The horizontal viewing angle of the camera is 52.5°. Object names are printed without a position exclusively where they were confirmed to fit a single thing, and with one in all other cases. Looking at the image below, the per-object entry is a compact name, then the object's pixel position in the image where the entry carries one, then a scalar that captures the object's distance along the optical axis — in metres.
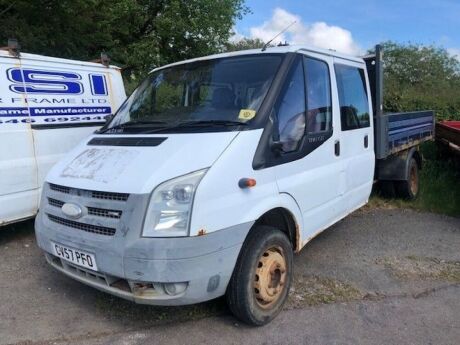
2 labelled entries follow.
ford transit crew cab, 3.10
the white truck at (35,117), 5.18
